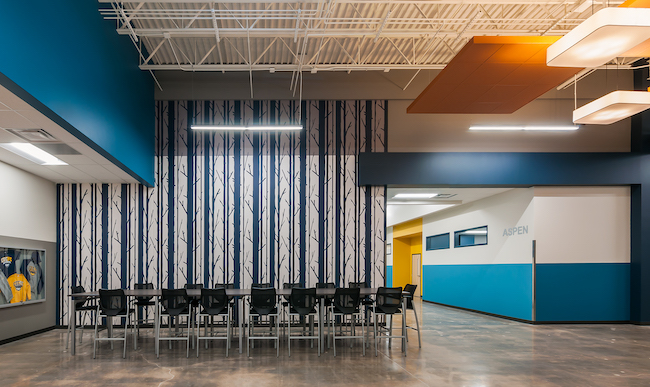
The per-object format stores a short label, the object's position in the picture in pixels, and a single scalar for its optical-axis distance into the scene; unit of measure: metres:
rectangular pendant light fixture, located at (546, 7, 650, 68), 3.57
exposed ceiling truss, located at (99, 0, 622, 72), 6.46
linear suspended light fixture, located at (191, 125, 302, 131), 7.54
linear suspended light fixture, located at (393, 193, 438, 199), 10.55
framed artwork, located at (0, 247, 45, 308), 6.72
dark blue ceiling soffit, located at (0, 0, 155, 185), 4.01
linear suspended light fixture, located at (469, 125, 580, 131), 8.31
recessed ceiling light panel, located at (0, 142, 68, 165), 6.04
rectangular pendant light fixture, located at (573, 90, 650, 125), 4.97
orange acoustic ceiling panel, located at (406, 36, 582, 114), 5.16
